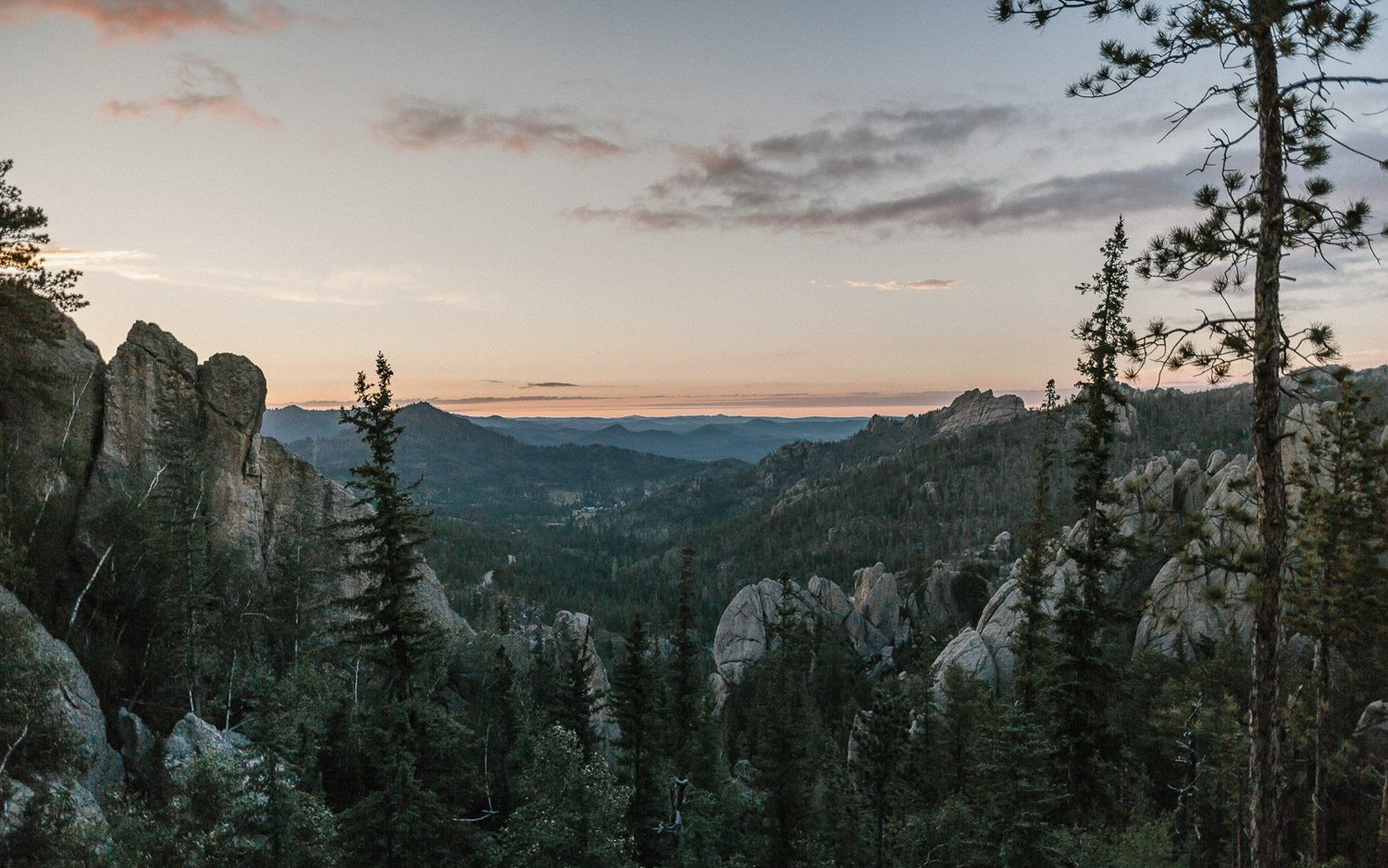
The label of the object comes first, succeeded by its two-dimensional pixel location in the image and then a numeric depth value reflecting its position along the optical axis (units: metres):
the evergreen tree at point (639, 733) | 32.09
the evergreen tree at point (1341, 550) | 20.86
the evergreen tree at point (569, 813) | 20.52
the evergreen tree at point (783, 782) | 31.03
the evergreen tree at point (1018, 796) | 21.14
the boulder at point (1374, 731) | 28.52
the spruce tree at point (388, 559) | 23.48
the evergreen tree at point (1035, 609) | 25.61
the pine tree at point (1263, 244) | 10.20
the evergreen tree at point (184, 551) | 31.36
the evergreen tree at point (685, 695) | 39.31
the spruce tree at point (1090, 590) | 23.25
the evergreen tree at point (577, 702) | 36.19
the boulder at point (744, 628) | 95.56
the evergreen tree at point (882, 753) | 31.08
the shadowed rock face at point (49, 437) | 31.41
